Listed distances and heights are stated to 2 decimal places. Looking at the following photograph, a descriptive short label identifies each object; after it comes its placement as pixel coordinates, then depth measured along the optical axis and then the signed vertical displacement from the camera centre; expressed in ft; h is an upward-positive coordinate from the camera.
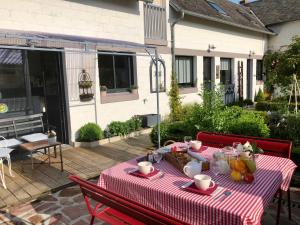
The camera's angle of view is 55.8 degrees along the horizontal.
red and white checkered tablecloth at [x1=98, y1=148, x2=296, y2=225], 7.81 -3.52
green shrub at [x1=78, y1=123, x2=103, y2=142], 26.02 -4.54
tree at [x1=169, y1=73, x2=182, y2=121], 36.04 -2.55
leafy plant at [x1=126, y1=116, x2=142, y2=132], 29.89 -4.39
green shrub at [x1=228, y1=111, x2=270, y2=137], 19.75 -3.43
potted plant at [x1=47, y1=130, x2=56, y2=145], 19.44 -3.63
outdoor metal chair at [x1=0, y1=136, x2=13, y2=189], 16.41 -3.95
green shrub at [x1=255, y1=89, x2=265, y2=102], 56.13 -3.61
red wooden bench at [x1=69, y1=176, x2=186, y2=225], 7.82 -3.78
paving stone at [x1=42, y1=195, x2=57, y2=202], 15.46 -6.25
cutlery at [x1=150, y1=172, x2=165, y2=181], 10.05 -3.41
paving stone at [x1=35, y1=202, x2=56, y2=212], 14.42 -6.29
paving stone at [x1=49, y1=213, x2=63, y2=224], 13.25 -6.34
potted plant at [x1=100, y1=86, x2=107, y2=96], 28.22 -0.70
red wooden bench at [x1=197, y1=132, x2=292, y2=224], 12.99 -3.19
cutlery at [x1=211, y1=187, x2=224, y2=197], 8.61 -3.44
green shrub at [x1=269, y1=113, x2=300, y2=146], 19.48 -3.68
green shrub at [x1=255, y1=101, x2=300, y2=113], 44.21 -4.49
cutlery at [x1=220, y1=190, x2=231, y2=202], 8.32 -3.48
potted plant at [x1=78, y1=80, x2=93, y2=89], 26.10 -0.04
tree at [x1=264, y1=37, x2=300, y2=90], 34.07 +1.29
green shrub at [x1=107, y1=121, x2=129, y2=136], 28.48 -4.63
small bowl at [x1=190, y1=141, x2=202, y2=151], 13.08 -3.00
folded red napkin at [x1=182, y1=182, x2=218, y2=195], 8.67 -3.41
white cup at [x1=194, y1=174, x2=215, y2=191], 8.80 -3.19
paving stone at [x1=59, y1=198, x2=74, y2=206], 15.07 -6.28
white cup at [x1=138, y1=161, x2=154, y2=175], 10.28 -3.12
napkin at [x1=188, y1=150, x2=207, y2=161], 11.09 -3.02
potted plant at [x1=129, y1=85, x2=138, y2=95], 31.37 -0.77
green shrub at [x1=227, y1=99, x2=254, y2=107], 50.56 -4.31
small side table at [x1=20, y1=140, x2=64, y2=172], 18.21 -3.99
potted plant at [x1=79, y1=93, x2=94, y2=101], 26.30 -1.19
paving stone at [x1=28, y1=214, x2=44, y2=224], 13.29 -6.34
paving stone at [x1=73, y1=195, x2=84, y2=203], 15.37 -6.27
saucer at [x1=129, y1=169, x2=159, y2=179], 10.15 -3.35
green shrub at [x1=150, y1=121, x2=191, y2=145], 22.76 -4.25
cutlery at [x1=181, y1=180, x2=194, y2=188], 9.21 -3.40
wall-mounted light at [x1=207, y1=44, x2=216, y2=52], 42.73 +4.94
